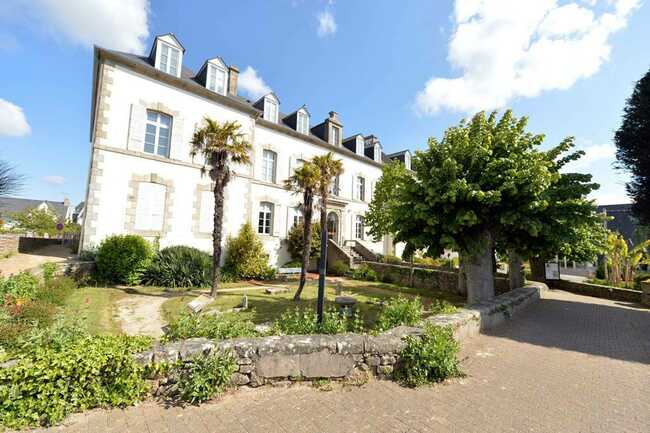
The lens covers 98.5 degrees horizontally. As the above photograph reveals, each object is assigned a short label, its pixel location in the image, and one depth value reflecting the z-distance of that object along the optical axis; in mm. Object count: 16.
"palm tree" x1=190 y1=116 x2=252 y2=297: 9844
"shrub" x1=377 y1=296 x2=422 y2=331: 5305
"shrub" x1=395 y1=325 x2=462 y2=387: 4164
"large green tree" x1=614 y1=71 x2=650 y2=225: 11453
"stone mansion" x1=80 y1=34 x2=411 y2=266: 11805
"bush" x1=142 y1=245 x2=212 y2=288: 11461
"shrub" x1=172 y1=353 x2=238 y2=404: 3445
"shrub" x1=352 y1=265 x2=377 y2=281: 15992
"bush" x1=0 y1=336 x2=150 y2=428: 2912
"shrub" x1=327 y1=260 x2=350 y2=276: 17742
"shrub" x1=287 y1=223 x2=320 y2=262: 17531
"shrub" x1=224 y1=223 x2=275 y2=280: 14047
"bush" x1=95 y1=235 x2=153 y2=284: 10859
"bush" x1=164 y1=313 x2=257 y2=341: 4223
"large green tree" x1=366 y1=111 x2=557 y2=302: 7184
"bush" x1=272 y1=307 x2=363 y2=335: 4633
